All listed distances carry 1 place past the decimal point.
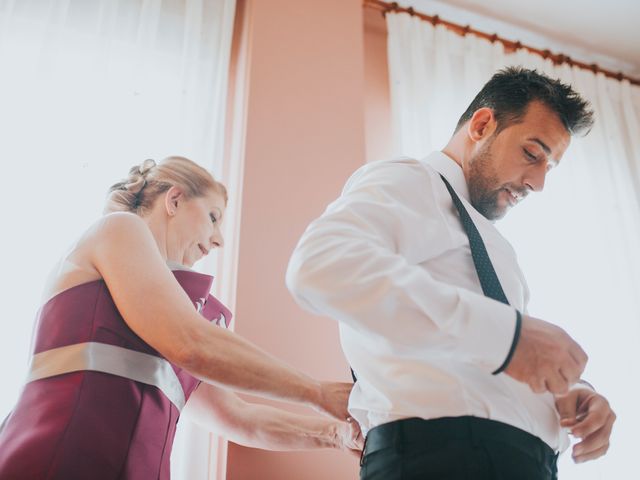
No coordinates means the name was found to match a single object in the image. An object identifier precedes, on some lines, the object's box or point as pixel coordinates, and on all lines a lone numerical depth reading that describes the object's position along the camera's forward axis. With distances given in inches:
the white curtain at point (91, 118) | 68.4
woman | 40.8
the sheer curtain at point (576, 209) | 90.6
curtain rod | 105.4
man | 33.0
